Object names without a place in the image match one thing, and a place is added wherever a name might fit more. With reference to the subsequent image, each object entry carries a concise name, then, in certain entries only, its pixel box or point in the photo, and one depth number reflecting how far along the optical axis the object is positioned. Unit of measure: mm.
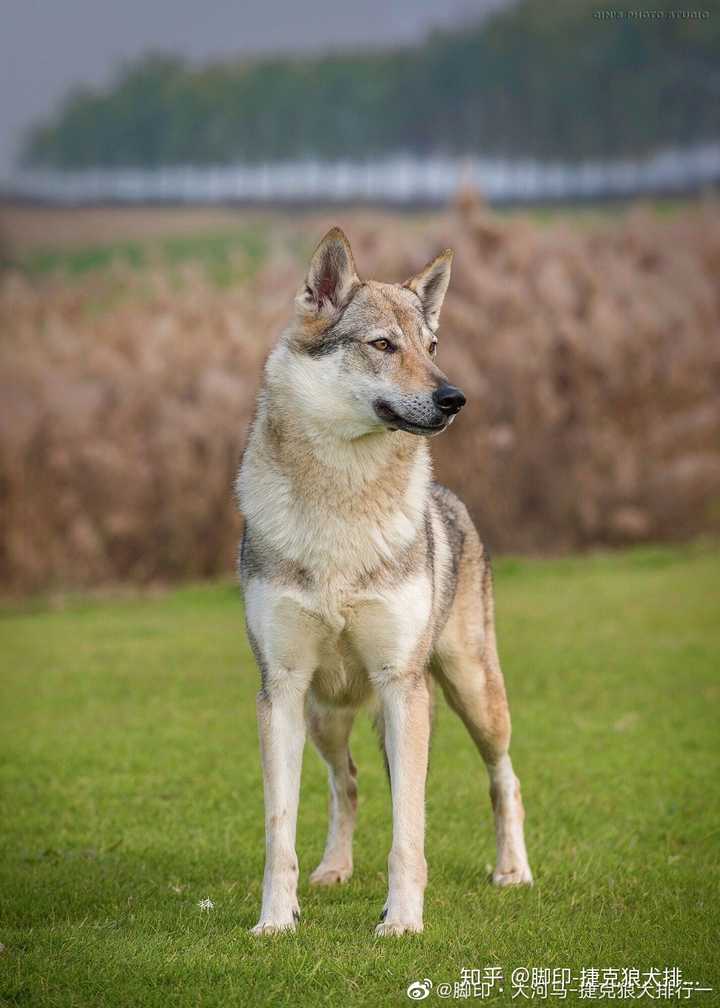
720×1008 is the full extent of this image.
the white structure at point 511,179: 80562
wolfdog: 10883
